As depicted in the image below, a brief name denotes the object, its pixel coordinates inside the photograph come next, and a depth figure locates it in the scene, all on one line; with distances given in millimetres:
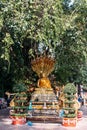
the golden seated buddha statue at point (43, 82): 18984
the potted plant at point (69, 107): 14938
